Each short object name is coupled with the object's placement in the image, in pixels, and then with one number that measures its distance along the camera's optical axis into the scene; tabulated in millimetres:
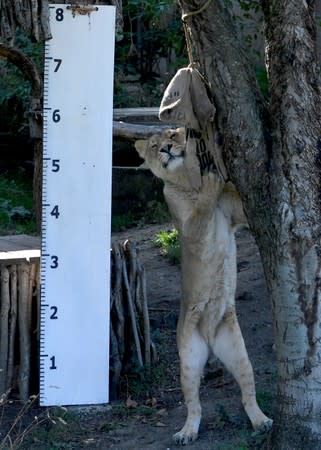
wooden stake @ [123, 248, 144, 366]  11357
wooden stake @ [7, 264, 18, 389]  10956
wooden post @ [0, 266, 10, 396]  10923
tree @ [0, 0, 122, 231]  9754
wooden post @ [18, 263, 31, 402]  10916
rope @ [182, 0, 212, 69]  8165
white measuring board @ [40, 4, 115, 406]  10549
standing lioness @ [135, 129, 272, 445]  9634
